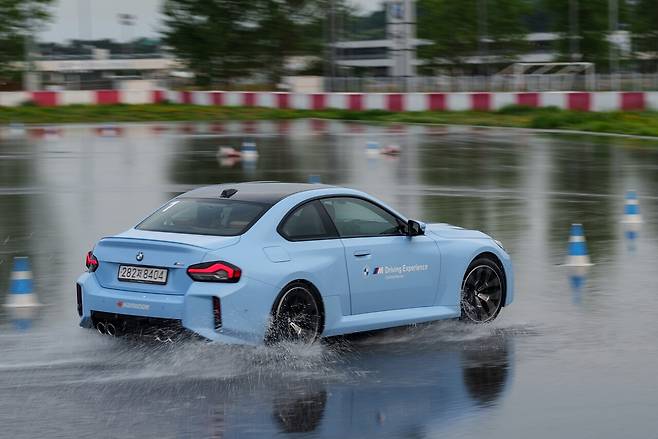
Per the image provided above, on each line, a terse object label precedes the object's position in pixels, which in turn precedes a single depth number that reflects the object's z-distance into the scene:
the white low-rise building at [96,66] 81.50
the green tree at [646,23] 112.06
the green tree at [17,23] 80.56
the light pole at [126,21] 110.50
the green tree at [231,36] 99.19
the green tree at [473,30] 122.06
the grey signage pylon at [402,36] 70.94
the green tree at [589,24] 111.44
